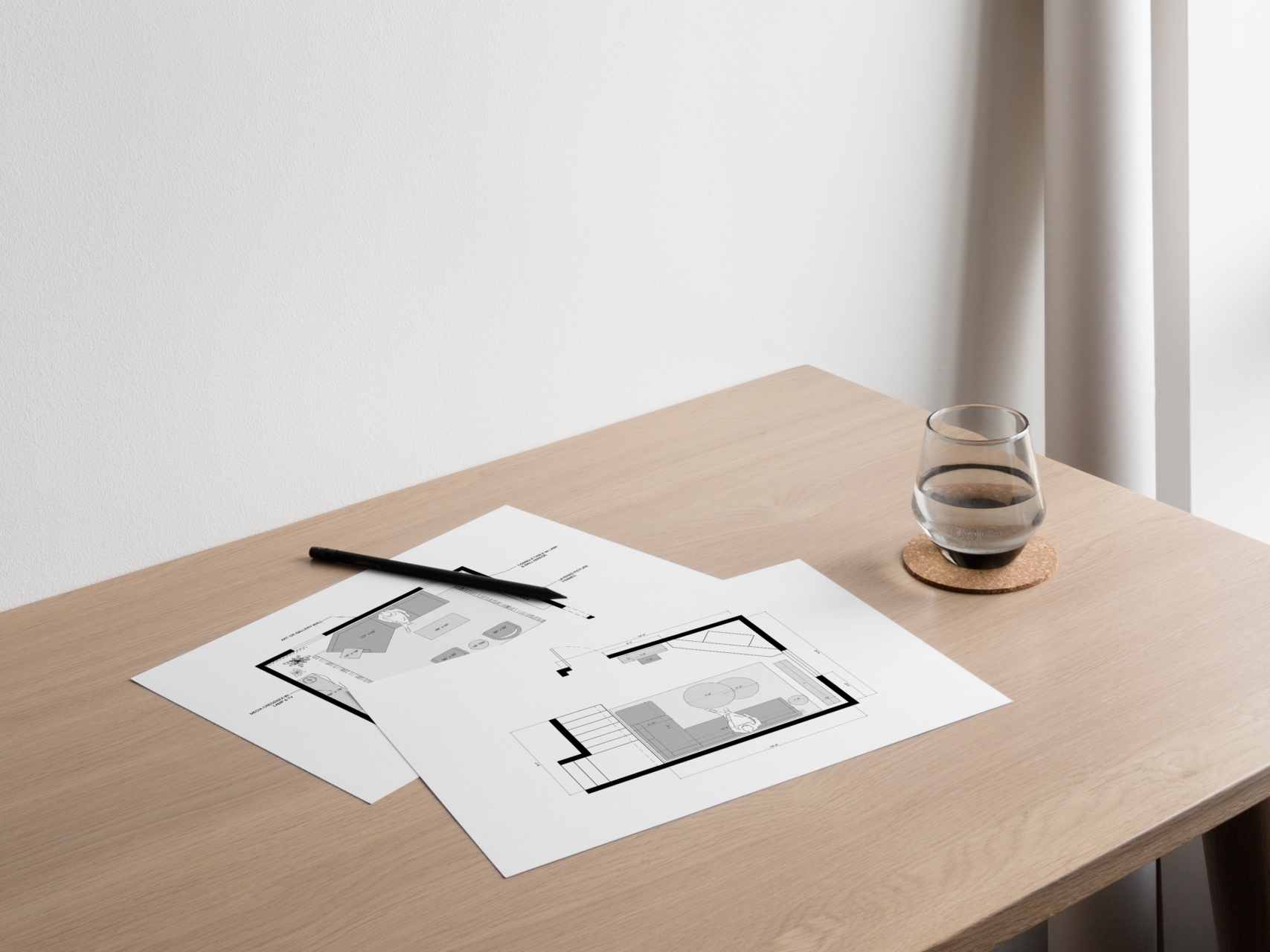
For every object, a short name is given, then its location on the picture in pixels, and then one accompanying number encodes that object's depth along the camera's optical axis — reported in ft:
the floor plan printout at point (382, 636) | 2.40
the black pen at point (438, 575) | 2.83
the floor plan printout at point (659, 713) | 2.14
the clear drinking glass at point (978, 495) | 2.70
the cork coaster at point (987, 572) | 2.74
